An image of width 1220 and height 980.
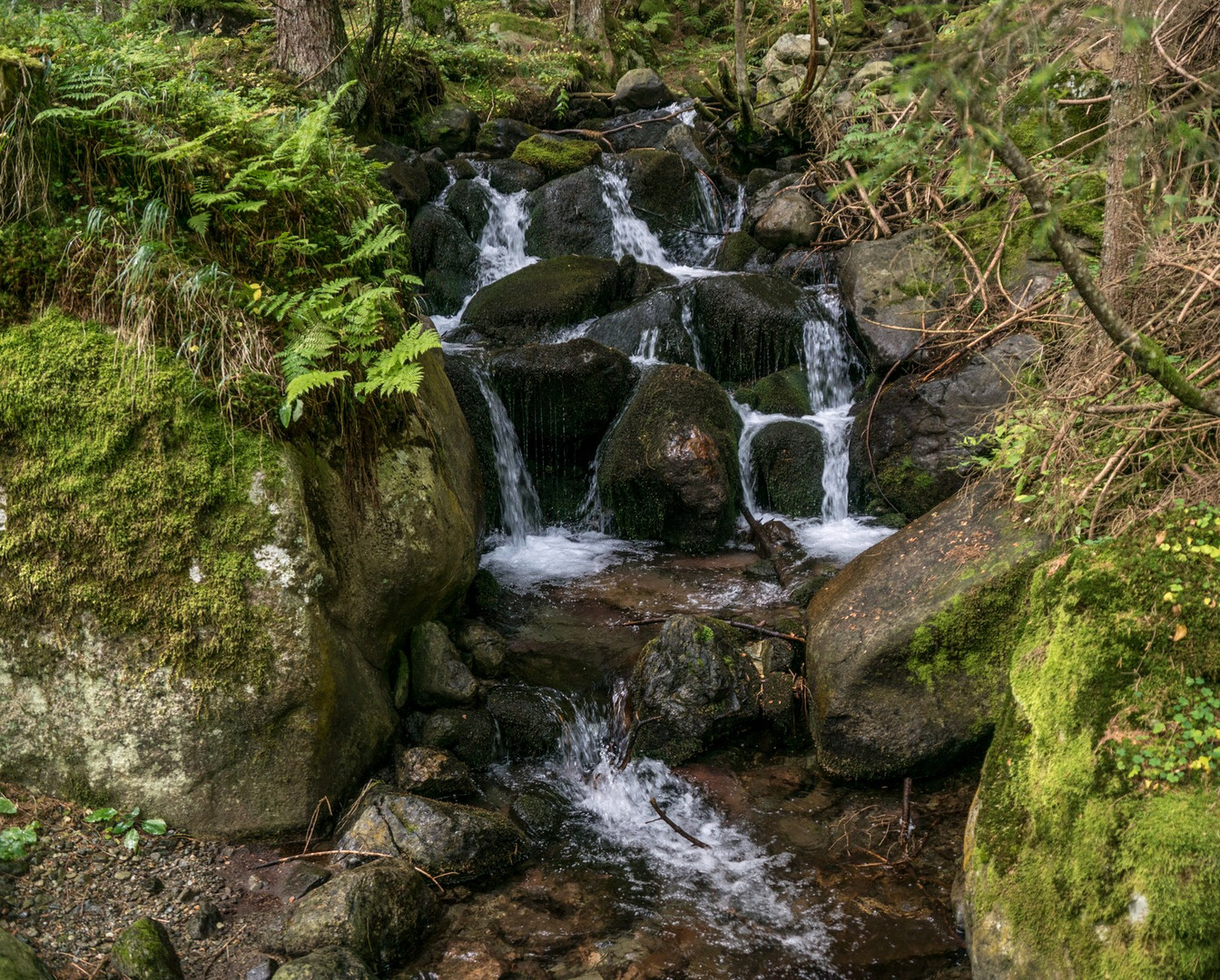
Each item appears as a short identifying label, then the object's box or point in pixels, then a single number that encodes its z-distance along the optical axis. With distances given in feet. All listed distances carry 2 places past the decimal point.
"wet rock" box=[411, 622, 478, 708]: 17.70
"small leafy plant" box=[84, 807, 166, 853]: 13.11
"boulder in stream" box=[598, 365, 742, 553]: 27.78
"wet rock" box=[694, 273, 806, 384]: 33.96
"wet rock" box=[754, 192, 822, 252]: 39.19
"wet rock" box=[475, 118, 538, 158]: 47.88
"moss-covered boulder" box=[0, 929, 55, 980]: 9.12
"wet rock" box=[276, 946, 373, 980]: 11.18
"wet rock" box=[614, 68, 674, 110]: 53.93
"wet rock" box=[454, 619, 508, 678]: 19.38
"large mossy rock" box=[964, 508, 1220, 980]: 9.04
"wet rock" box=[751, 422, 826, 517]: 30.40
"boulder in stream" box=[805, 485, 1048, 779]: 15.98
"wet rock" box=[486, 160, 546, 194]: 43.93
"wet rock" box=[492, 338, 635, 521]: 29.89
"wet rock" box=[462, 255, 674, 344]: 34.88
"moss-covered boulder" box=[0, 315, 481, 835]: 13.47
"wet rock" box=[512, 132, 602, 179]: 45.53
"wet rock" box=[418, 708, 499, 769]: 17.03
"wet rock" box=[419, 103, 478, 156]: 46.52
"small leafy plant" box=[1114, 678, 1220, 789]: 9.73
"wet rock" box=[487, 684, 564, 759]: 17.99
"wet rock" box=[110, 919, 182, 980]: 10.82
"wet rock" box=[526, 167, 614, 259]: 41.96
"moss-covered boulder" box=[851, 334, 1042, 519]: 26.81
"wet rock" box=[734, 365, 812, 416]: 32.73
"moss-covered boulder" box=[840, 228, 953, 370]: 29.73
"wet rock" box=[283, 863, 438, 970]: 12.13
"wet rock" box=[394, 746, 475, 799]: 15.76
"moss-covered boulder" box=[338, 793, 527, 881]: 14.02
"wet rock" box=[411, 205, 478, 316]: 39.14
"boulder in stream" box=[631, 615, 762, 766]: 17.85
